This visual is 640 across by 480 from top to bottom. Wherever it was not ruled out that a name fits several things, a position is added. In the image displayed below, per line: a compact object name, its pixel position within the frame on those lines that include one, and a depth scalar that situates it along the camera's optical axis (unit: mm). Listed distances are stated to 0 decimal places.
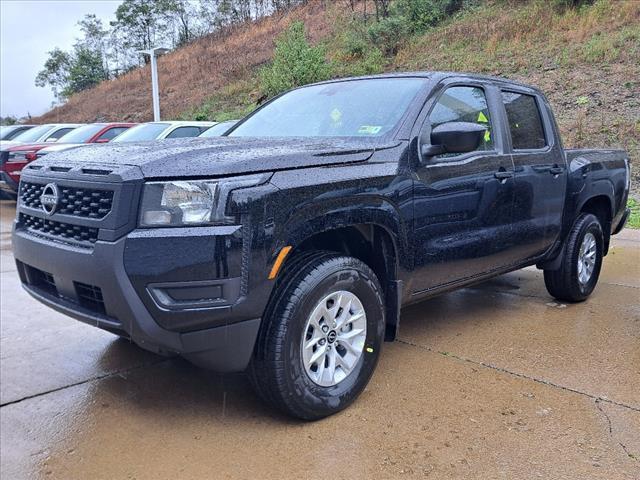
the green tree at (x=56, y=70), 50769
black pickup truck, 2543
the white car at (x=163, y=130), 10747
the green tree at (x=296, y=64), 19359
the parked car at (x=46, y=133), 14114
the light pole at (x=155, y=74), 20594
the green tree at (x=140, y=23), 44500
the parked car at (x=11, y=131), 17094
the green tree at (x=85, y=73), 46625
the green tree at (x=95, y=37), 49594
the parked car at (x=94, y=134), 12328
